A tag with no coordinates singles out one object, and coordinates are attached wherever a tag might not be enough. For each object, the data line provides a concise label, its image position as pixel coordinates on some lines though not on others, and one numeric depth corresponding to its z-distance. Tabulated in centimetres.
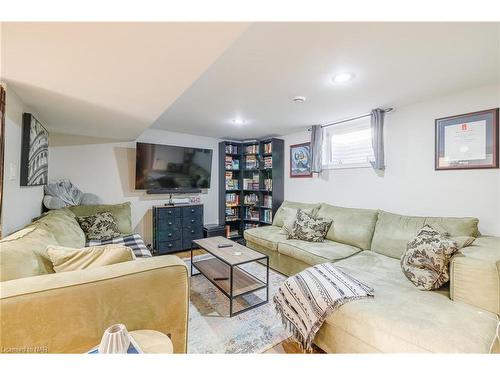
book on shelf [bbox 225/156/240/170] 452
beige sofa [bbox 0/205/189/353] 82
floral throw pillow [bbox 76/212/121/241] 269
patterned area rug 157
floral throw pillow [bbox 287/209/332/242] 277
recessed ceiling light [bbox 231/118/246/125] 314
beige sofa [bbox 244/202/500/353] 110
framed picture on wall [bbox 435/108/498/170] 199
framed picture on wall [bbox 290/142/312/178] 369
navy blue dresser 346
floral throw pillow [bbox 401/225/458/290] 150
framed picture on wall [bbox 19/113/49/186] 179
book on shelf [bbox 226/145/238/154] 449
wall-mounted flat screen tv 346
